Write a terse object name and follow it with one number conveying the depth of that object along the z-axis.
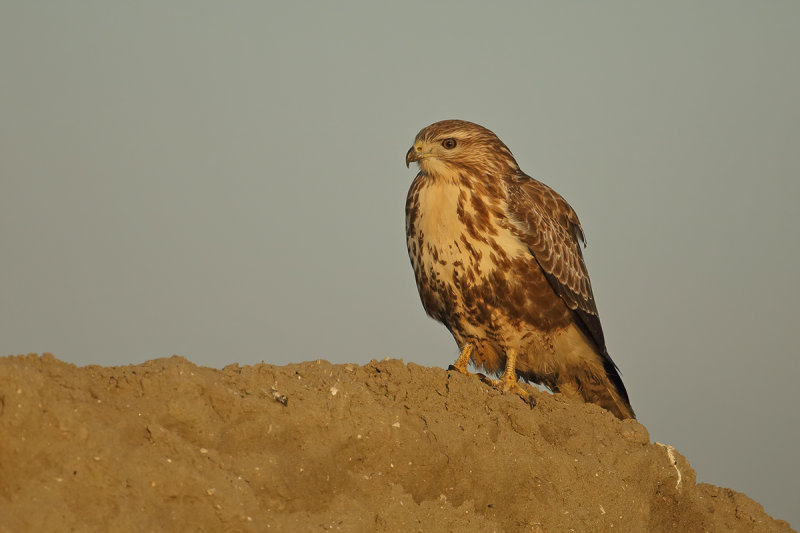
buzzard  16.50
